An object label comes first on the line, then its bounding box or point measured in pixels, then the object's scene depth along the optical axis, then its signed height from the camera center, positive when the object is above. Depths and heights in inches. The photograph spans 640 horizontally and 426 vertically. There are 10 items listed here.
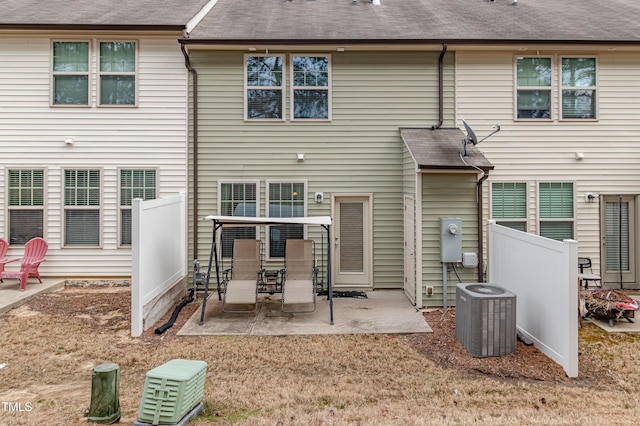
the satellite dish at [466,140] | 274.7 +52.9
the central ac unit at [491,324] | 196.5 -55.2
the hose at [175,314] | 231.9 -65.3
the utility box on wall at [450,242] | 267.9 -18.7
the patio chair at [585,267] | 312.6 -42.0
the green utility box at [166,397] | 128.5 -60.3
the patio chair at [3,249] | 308.8 -27.4
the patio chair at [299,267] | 272.1 -37.7
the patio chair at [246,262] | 282.0 -34.2
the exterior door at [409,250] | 283.3 -26.3
